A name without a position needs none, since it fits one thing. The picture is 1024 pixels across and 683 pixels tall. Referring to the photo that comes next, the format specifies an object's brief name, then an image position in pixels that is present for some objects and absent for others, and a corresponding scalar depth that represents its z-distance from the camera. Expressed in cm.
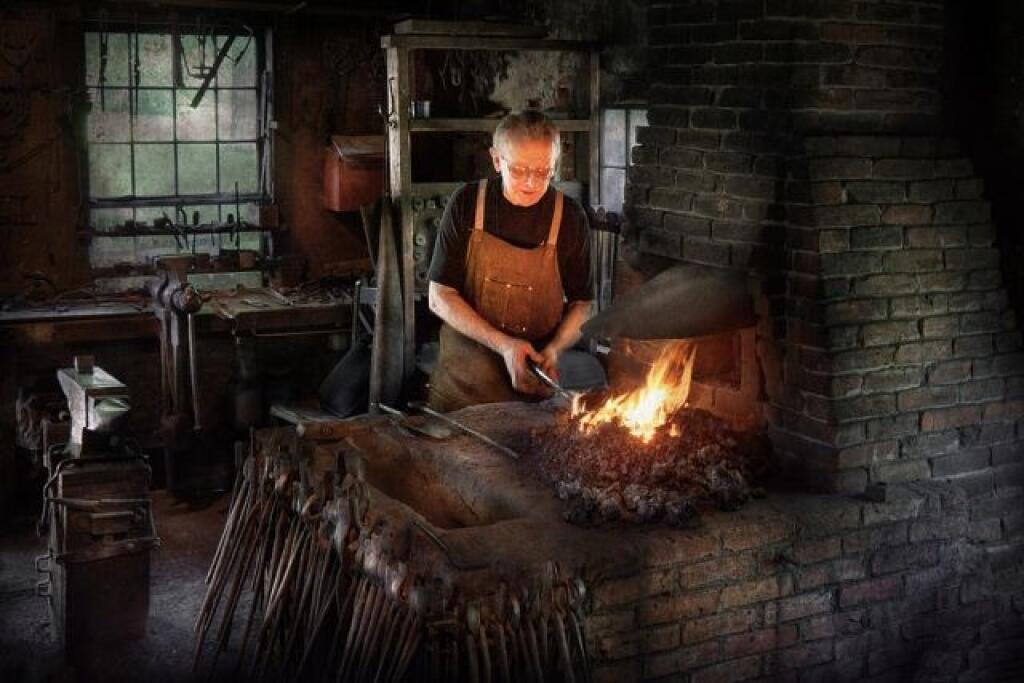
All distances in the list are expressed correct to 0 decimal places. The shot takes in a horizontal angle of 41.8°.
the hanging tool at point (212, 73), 927
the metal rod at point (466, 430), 486
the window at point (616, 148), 817
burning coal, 429
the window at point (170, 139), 920
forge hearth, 379
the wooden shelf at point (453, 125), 767
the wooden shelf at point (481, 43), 747
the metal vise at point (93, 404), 566
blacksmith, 525
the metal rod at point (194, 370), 805
